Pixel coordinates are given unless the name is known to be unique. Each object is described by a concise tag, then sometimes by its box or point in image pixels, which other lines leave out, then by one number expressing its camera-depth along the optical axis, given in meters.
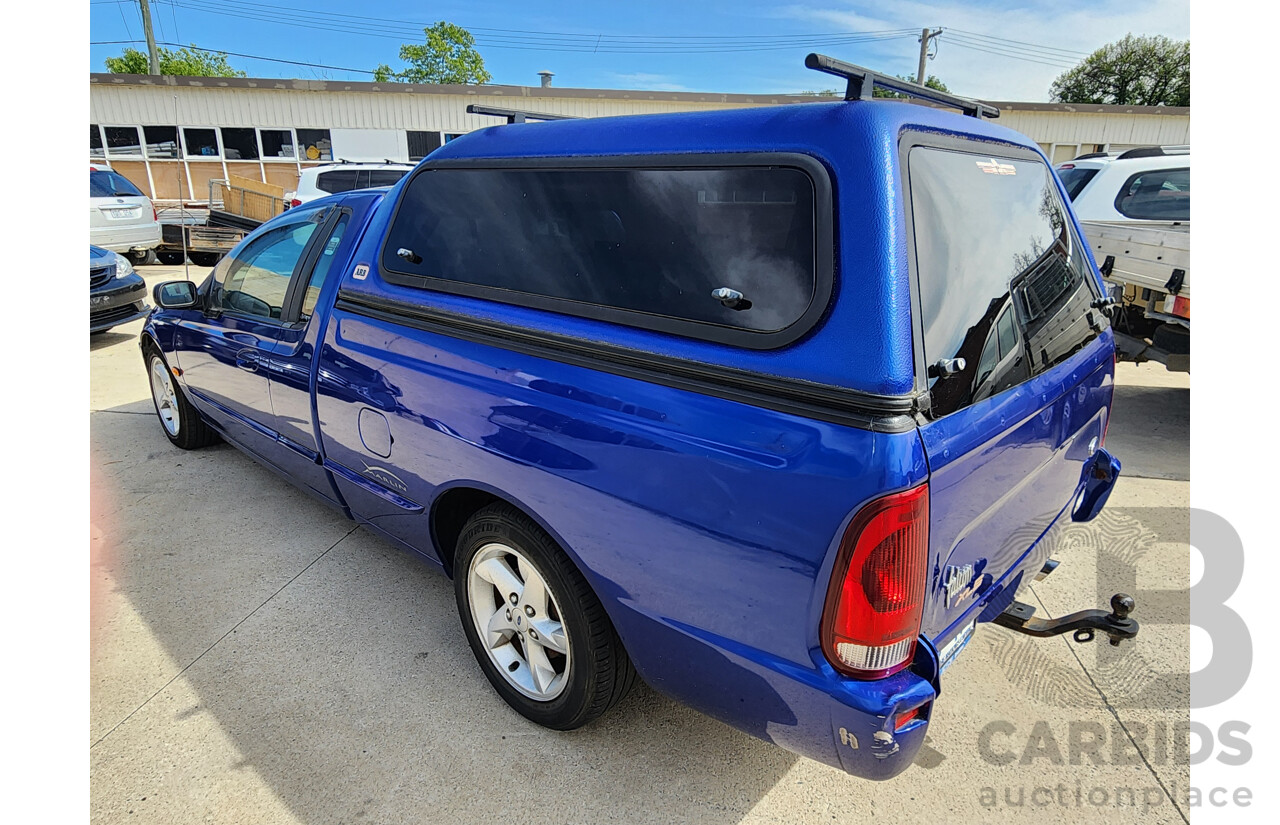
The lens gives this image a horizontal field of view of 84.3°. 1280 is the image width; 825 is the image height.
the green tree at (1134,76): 45.22
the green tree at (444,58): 58.25
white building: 21.22
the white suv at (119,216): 11.73
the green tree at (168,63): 54.97
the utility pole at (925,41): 39.38
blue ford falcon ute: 1.57
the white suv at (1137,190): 5.98
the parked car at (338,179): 11.60
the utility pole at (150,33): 29.08
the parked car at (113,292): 7.61
